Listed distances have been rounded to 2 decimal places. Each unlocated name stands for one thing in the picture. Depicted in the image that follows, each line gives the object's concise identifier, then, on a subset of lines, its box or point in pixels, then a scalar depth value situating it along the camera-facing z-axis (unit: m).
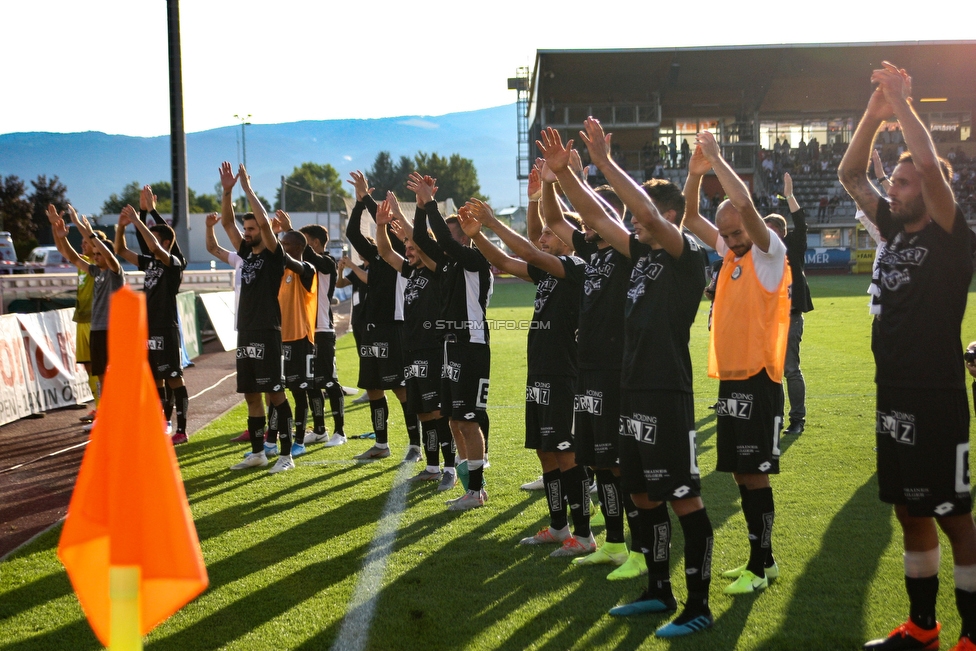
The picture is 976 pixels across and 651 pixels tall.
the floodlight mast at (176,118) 19.70
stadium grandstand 45.81
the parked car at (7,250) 43.12
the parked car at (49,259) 37.50
